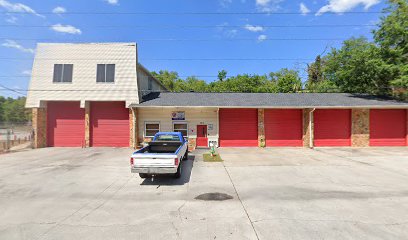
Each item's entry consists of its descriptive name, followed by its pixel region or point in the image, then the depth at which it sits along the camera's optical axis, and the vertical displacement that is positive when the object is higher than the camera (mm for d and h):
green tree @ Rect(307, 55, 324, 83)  40156 +9339
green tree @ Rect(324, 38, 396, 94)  20062 +5225
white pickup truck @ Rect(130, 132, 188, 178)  7751 -1585
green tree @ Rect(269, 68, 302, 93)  39188 +6743
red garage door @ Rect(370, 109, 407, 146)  18828 -600
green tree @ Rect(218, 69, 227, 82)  52344 +11159
